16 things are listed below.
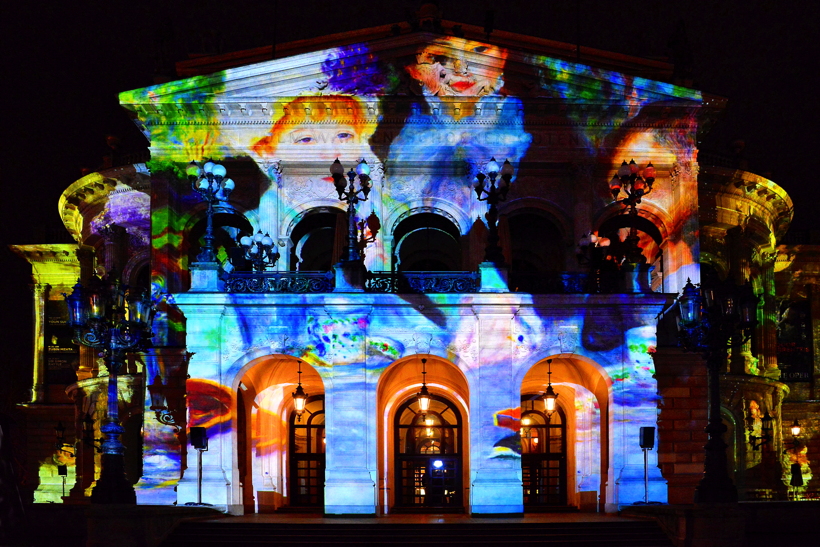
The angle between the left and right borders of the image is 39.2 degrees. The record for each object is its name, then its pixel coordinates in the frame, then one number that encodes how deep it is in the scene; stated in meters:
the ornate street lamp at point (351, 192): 30.27
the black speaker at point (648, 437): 32.28
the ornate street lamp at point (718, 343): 23.16
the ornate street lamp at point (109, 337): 24.50
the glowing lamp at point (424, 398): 34.51
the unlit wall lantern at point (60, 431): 48.85
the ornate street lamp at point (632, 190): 30.65
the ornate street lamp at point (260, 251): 34.56
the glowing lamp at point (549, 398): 35.25
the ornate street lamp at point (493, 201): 30.64
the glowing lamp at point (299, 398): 34.69
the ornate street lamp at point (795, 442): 47.58
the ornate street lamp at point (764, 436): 42.56
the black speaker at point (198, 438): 31.66
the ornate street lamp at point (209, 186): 30.58
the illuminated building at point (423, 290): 32.69
